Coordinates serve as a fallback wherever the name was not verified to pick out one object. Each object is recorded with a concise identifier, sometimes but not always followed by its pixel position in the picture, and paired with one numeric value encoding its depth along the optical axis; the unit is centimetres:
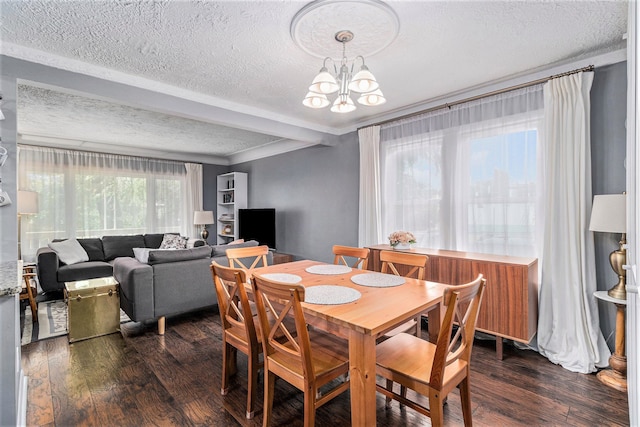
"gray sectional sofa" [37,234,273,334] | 300
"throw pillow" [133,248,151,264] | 317
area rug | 302
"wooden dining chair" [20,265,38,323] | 332
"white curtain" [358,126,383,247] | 401
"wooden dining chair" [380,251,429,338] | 205
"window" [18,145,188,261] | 502
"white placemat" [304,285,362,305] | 165
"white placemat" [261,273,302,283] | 212
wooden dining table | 137
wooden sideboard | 249
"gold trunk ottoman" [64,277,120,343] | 288
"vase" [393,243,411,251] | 336
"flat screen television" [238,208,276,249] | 571
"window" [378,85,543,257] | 284
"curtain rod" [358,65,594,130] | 250
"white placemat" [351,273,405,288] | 202
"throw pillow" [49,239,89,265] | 457
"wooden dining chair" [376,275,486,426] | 135
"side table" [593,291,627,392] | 214
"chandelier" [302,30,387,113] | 188
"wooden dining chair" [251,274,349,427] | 145
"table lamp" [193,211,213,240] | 617
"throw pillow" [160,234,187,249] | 548
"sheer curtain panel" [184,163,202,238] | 664
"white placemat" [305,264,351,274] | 241
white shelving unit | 652
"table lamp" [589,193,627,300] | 213
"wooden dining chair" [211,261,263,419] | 181
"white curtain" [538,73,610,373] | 242
